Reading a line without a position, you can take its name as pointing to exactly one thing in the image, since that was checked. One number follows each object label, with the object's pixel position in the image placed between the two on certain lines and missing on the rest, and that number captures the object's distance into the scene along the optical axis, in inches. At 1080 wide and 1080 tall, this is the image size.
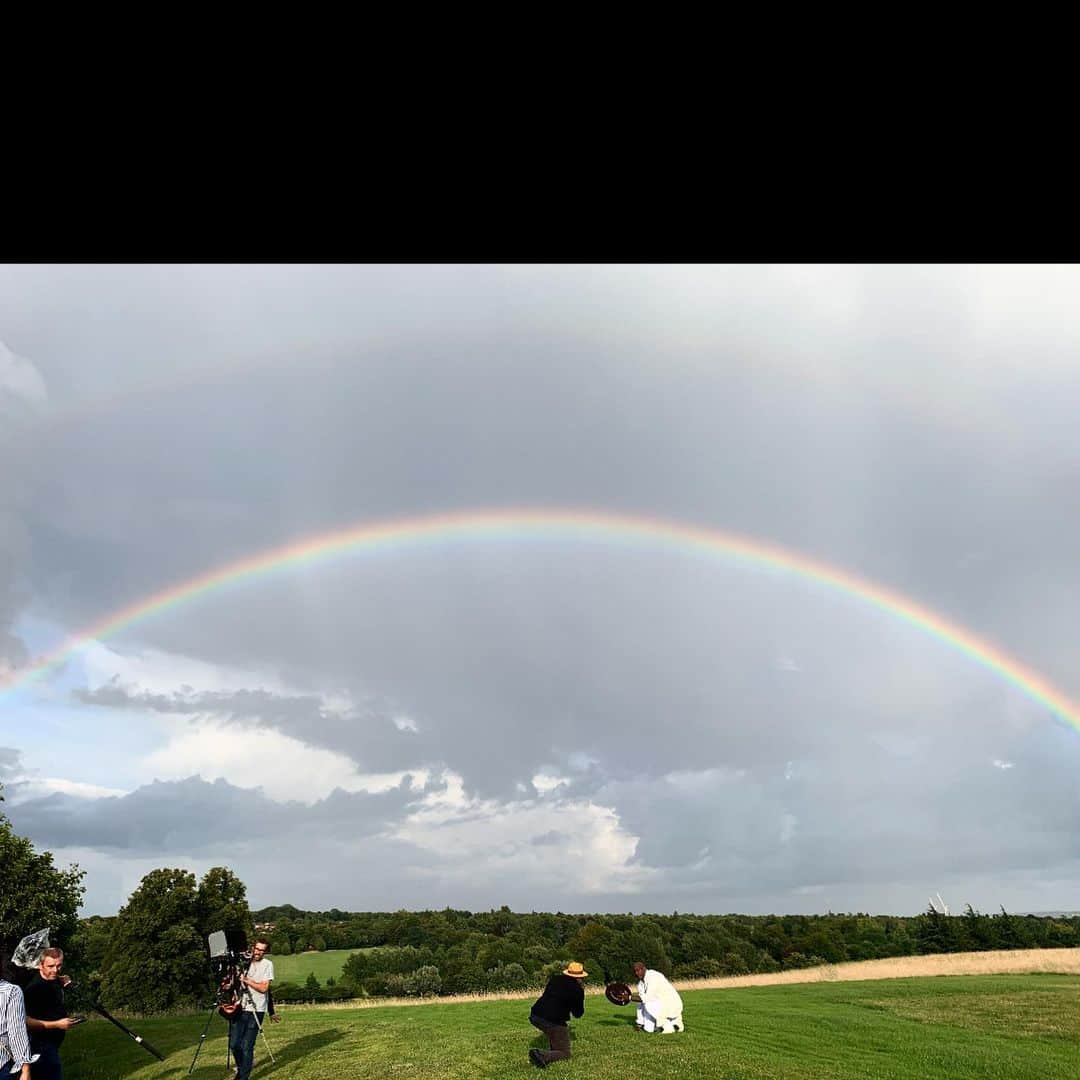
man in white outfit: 717.3
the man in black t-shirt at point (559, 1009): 595.8
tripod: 536.1
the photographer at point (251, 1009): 536.4
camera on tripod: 540.4
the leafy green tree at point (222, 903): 1943.9
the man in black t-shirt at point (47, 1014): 401.4
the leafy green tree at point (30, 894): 1153.4
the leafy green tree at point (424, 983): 2294.2
